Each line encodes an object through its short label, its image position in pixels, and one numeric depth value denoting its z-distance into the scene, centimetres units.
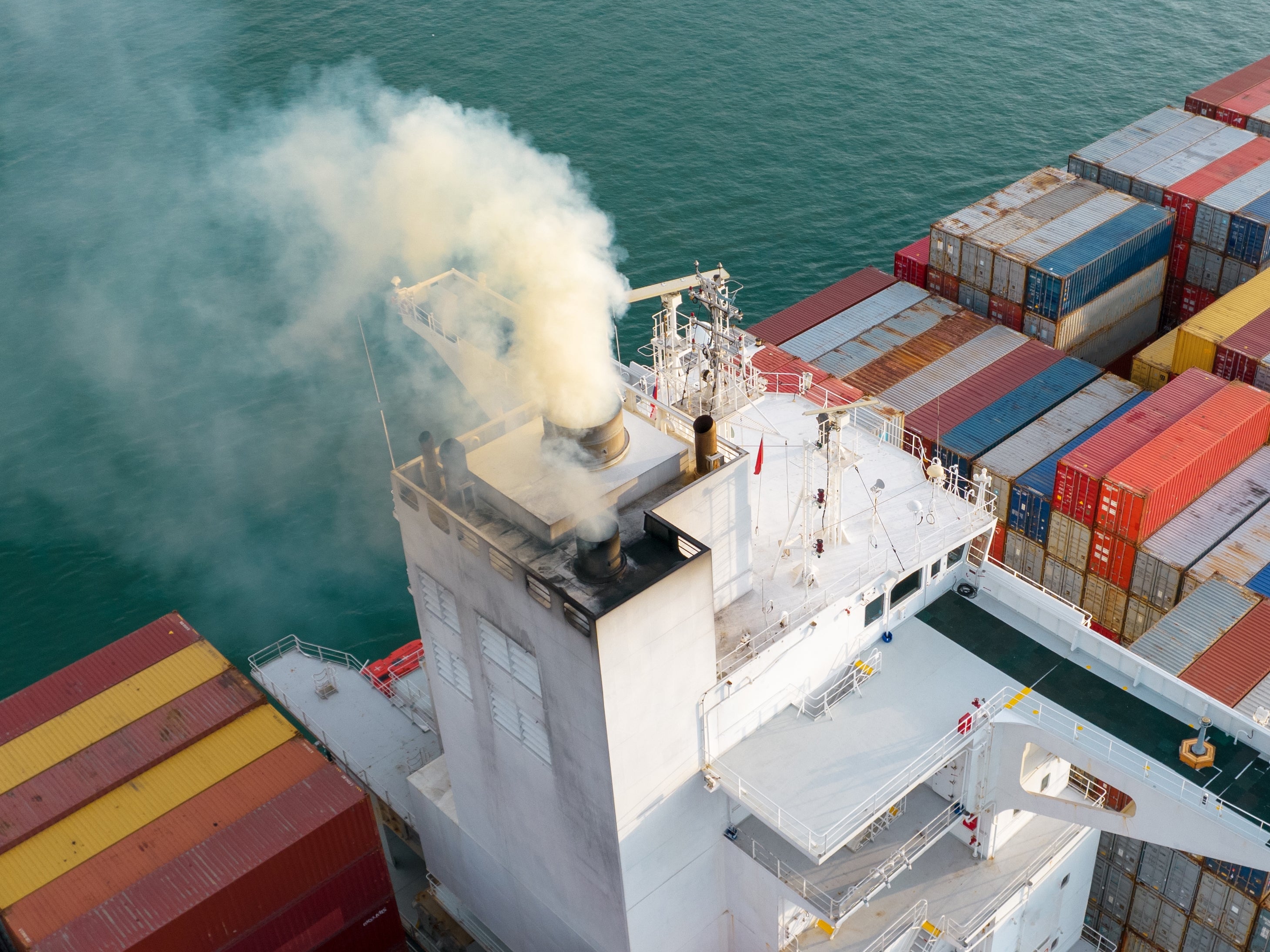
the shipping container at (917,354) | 5319
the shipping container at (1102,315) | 5544
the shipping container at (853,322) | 5569
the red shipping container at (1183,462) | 4269
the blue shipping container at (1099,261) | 5428
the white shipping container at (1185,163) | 5931
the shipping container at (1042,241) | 5531
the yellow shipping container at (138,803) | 3125
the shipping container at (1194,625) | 3738
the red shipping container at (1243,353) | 4919
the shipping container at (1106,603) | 4500
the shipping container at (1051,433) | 4762
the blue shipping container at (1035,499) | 4628
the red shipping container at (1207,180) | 5803
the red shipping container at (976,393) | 5012
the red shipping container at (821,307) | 5719
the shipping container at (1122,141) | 6166
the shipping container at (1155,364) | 5319
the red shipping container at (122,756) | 3250
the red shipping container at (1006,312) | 5609
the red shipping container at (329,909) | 3161
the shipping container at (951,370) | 5172
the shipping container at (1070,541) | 4509
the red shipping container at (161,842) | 3000
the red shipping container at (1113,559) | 4369
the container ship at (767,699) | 2627
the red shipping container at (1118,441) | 4403
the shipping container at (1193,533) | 4228
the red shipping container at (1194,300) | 5891
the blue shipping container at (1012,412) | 4884
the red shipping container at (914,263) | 5975
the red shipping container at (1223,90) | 6644
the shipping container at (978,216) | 5781
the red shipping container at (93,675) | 3547
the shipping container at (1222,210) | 5669
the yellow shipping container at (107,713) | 3412
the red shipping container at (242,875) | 2944
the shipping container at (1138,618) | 4381
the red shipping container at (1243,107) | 6538
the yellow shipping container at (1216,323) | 5053
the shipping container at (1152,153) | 6050
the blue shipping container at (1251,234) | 5541
